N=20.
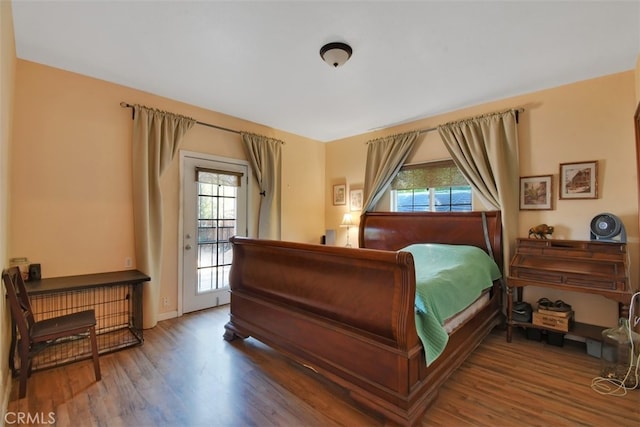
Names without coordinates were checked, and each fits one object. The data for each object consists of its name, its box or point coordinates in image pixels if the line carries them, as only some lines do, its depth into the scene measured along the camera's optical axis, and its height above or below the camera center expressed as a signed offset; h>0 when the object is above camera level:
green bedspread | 1.91 -0.61
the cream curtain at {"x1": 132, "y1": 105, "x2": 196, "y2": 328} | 3.26 +0.22
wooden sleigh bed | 1.75 -0.85
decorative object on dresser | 3.11 -0.22
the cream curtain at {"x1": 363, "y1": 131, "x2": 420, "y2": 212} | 4.33 +0.79
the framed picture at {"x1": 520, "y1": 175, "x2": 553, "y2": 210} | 3.21 +0.22
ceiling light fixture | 2.37 +1.35
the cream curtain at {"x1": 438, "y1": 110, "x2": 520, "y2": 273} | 3.34 +0.59
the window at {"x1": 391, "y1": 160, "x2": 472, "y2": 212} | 3.92 +0.32
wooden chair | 2.01 -0.91
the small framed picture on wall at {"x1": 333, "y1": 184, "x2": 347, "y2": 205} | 5.29 +0.32
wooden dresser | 2.50 -0.56
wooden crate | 2.81 -1.12
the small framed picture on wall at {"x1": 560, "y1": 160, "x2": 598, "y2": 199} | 2.97 +0.33
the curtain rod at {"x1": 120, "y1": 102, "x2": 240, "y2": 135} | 3.23 +1.21
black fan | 2.68 -0.17
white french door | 3.80 -0.17
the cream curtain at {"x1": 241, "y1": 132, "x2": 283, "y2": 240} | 4.40 +0.59
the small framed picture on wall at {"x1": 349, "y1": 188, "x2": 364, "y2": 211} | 5.00 +0.21
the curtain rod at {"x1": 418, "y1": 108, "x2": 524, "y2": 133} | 4.09 +1.19
